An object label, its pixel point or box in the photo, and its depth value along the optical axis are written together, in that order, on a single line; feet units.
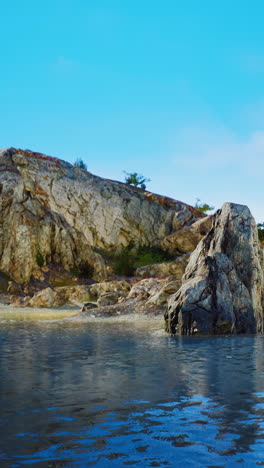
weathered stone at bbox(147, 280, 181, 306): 97.25
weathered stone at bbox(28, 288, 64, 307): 130.62
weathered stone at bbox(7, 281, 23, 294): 159.43
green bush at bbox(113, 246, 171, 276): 200.44
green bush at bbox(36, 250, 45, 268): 180.86
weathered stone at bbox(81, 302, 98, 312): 105.33
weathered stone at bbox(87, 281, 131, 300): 142.51
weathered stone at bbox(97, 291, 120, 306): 109.69
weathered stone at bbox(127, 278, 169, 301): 107.22
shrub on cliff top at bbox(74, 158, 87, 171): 260.01
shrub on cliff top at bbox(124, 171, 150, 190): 273.13
